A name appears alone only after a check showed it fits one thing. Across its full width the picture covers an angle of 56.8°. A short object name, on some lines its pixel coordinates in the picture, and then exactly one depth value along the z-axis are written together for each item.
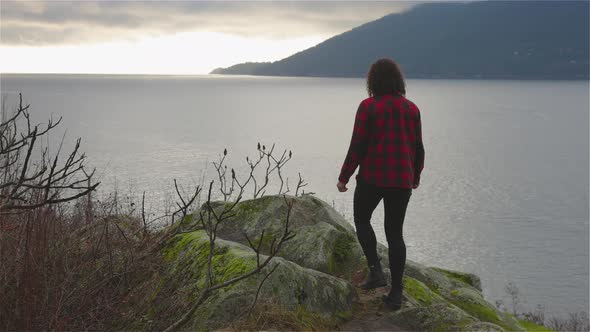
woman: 5.74
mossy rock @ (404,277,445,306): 7.10
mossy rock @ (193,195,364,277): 7.26
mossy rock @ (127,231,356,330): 5.29
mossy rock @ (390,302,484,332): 5.64
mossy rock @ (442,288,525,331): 7.98
